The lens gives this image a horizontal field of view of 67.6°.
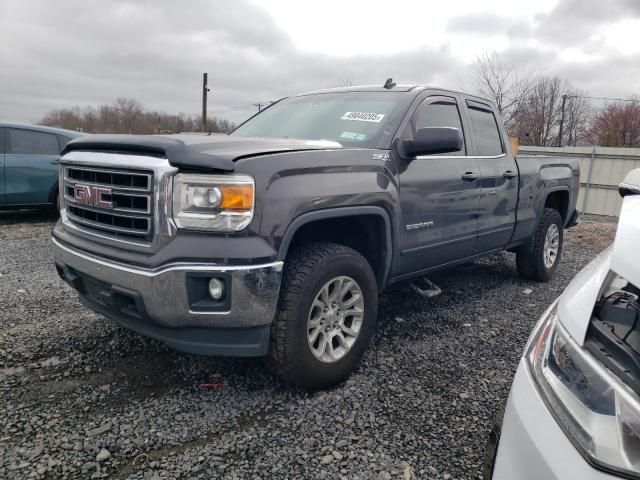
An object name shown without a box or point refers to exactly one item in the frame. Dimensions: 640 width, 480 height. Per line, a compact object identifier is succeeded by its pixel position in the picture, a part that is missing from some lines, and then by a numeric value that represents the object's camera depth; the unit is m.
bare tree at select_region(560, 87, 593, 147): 40.72
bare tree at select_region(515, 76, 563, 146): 37.25
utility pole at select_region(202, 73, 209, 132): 29.56
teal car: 7.77
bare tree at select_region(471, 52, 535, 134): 31.56
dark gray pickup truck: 2.29
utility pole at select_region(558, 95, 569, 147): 39.26
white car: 1.10
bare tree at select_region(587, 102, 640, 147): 35.69
